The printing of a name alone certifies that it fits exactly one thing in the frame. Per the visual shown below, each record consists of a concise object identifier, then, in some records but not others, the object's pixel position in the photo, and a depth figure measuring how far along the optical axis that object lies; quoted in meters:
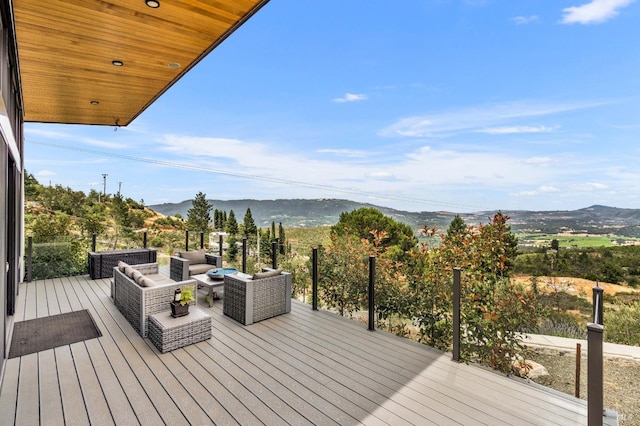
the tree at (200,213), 15.55
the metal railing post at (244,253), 6.48
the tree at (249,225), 15.75
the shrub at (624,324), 3.56
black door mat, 3.38
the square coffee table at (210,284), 4.96
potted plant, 3.56
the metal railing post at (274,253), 5.67
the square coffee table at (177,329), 3.29
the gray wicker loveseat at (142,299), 3.64
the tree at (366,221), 11.70
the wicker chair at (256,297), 4.10
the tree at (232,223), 15.27
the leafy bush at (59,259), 6.33
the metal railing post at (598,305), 2.50
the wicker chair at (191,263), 5.73
